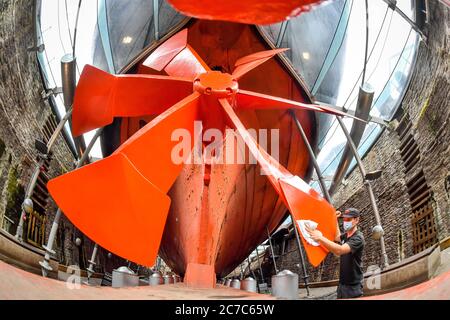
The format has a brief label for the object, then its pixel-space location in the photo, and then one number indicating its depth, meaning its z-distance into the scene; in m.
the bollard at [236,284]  6.57
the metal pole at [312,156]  6.57
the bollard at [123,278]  4.70
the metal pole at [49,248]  5.14
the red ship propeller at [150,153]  3.30
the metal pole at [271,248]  7.93
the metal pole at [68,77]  6.14
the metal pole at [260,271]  10.28
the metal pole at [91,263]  6.47
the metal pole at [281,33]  6.11
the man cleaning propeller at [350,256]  3.31
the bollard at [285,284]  4.80
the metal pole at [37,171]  4.92
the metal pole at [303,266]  6.57
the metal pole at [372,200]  5.48
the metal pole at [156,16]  6.09
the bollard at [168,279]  5.41
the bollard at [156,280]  5.25
